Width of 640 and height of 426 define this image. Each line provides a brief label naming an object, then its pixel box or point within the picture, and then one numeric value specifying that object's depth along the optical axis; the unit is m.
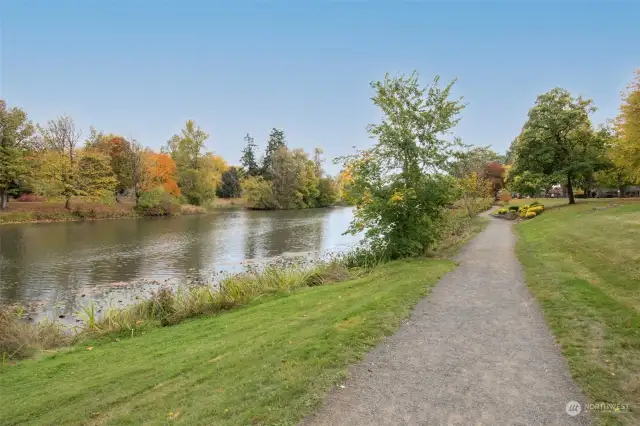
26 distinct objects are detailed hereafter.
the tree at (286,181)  75.12
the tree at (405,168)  14.77
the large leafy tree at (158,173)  53.78
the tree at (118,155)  55.03
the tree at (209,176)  62.25
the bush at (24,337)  8.20
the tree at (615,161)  23.05
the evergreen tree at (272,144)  92.32
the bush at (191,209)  55.91
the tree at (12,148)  42.03
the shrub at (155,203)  51.22
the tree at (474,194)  31.05
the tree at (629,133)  19.53
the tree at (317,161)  92.50
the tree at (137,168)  53.78
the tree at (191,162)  62.41
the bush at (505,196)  50.52
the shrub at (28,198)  50.12
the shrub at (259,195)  72.44
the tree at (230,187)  91.19
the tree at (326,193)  84.97
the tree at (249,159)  94.43
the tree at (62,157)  44.41
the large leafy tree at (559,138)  30.27
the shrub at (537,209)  30.86
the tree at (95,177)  46.81
